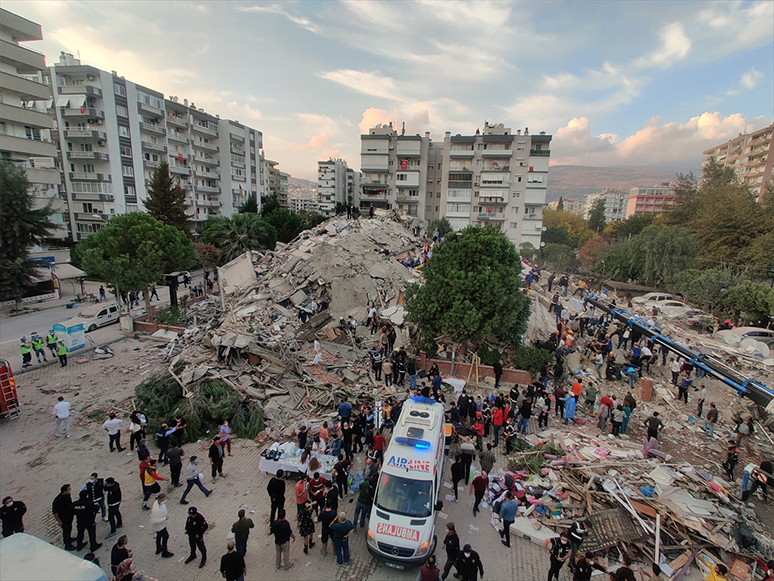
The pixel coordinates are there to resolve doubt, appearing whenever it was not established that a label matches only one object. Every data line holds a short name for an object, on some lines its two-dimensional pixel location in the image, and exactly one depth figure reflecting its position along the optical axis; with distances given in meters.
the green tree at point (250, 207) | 46.57
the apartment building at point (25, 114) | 31.41
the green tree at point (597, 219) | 103.38
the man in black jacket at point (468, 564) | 6.87
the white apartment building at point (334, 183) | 116.56
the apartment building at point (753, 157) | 70.38
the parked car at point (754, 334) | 20.33
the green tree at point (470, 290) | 15.05
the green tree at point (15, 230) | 27.52
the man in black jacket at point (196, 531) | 7.39
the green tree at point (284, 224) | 42.22
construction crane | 11.46
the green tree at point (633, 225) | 66.00
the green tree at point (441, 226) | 47.49
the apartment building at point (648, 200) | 123.88
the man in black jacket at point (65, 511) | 7.77
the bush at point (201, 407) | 12.16
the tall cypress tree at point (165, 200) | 39.34
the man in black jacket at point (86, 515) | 7.77
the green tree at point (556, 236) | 74.25
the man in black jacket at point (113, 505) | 8.25
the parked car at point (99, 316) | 22.03
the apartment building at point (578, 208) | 188.93
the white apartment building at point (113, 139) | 41.94
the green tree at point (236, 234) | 32.53
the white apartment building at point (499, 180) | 52.38
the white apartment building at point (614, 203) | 162.80
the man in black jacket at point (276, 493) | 8.33
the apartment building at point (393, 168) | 54.88
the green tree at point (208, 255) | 34.00
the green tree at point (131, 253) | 21.03
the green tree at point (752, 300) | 23.34
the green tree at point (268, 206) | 50.29
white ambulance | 7.45
